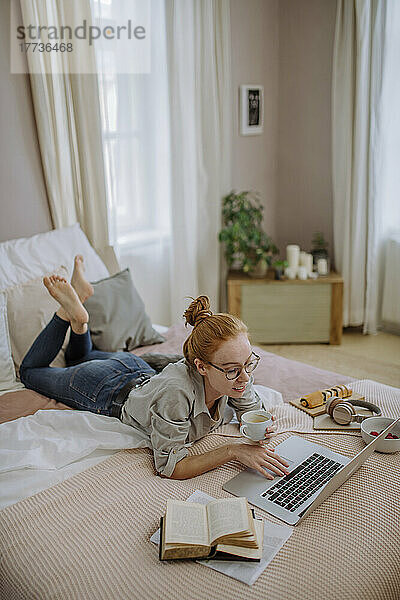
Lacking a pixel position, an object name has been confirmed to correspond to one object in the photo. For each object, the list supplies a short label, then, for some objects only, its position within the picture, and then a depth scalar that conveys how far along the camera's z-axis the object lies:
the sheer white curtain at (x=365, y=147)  3.39
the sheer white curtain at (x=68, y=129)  2.67
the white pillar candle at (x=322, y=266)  3.70
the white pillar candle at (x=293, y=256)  3.71
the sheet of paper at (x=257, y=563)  1.23
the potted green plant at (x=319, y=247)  3.78
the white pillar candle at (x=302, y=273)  3.63
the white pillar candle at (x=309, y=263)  3.69
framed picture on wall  3.82
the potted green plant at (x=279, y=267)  3.62
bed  1.22
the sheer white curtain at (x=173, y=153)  3.17
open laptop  1.42
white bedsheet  1.58
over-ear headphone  1.79
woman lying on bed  1.59
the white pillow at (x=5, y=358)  2.20
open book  1.26
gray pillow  2.42
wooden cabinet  3.61
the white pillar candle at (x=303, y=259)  3.71
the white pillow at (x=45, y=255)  2.42
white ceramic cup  1.61
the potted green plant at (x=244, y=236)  3.62
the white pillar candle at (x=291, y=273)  3.66
